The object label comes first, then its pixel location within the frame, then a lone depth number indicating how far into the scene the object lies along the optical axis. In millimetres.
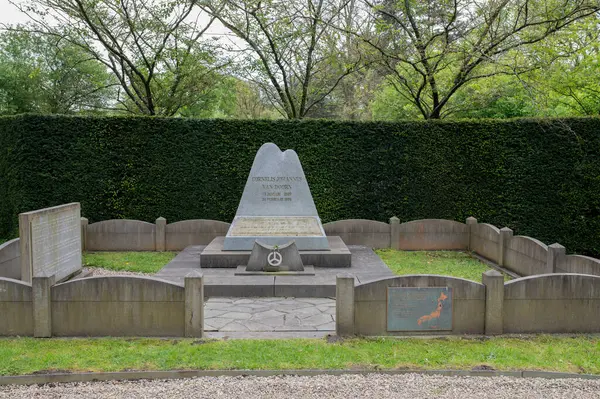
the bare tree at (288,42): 18656
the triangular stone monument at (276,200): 12688
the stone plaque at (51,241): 8859
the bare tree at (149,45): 18109
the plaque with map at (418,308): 7145
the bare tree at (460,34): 15781
